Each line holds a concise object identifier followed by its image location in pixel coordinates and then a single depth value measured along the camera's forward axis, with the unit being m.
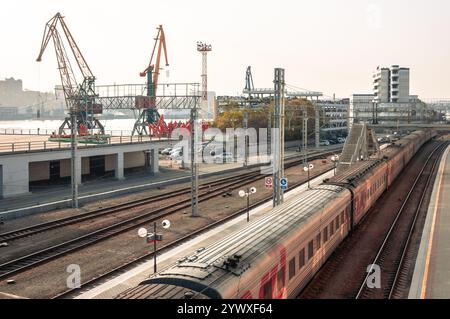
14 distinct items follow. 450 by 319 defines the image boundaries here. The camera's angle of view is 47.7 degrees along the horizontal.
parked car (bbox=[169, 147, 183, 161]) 79.94
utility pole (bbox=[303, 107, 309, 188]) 61.56
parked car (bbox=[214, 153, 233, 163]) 79.31
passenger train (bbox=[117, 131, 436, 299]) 12.62
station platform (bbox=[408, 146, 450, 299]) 20.17
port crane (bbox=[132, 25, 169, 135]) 101.69
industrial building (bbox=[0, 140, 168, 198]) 45.03
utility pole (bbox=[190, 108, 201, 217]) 35.87
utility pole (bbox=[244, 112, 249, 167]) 66.95
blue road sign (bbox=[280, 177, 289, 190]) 33.42
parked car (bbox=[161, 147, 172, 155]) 88.55
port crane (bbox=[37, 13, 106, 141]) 85.69
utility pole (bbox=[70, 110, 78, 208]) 39.03
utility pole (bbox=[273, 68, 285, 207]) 32.59
